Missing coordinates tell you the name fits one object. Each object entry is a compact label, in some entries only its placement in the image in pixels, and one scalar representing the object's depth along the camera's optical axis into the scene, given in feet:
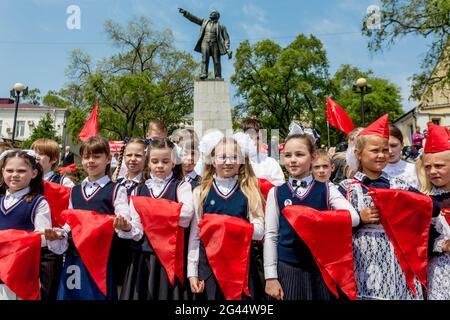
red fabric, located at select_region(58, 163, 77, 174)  15.79
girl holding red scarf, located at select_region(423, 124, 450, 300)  8.82
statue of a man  41.70
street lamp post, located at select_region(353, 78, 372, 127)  47.06
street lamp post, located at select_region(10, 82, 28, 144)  55.17
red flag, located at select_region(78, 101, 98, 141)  19.56
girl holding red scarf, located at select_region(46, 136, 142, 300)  9.29
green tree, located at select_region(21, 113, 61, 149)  95.40
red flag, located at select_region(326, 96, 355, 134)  21.45
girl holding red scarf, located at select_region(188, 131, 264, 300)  8.81
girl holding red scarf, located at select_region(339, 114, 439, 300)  8.56
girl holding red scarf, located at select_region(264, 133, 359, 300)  8.46
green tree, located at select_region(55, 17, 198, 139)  84.69
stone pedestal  41.52
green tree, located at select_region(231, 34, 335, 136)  105.29
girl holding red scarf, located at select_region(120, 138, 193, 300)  9.26
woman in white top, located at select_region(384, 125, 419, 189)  12.30
